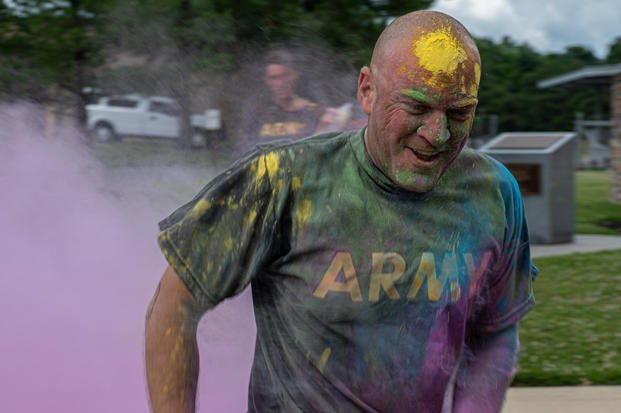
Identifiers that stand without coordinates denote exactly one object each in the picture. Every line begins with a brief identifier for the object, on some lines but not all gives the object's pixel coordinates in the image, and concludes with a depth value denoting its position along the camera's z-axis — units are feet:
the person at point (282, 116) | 12.11
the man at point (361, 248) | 5.44
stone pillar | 49.73
